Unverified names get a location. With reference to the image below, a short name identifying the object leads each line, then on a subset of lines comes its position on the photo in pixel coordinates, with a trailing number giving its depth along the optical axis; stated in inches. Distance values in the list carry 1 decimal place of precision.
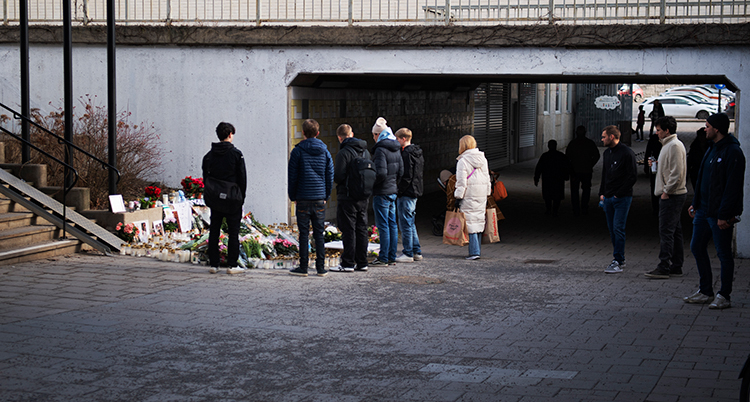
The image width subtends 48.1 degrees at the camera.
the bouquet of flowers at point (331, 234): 459.2
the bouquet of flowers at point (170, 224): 478.9
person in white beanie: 402.5
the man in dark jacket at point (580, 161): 639.8
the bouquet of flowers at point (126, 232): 449.4
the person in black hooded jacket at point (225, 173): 365.4
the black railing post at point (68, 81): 460.8
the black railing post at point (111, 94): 461.0
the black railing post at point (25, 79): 475.2
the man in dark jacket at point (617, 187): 393.1
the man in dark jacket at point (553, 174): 629.0
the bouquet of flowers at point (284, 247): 429.7
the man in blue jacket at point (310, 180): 370.9
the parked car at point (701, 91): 1776.1
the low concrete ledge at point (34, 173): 468.1
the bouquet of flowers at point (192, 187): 514.9
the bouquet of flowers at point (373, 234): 474.0
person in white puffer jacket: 431.8
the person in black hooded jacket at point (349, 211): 384.2
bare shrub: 486.3
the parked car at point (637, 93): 2096.5
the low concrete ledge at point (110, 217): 456.1
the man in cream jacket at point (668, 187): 365.4
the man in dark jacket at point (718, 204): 302.0
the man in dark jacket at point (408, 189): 422.6
